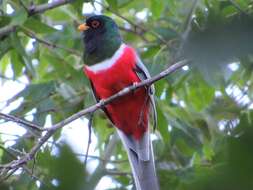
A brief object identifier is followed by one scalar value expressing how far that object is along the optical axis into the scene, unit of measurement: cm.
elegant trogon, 673
